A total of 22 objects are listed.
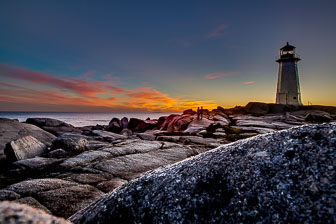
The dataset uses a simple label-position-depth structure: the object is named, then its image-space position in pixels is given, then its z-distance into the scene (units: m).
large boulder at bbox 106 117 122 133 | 20.99
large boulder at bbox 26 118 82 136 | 14.64
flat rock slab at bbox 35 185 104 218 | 2.86
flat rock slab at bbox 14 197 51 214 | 2.87
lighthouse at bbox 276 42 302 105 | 38.06
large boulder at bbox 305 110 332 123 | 20.22
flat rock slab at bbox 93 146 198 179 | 4.66
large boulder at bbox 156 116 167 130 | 19.53
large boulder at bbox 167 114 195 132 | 16.48
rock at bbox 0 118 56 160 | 8.03
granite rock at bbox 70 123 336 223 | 1.43
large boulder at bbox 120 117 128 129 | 21.96
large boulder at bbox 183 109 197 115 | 26.90
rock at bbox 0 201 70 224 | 0.89
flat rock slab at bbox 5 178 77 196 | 3.34
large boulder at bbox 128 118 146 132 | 20.91
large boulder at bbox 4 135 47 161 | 5.68
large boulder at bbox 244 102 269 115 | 32.31
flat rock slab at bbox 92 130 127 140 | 11.79
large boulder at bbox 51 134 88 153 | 6.50
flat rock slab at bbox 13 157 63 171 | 4.83
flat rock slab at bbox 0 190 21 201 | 3.11
